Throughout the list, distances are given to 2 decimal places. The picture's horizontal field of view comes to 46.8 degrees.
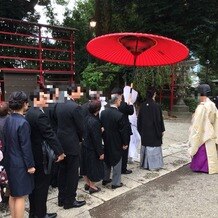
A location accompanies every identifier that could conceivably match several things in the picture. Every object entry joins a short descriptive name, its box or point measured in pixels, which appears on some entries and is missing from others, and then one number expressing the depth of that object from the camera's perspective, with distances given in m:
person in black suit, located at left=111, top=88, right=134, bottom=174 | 4.59
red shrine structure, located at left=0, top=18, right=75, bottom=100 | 7.57
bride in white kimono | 5.18
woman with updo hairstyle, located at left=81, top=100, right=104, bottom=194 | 3.81
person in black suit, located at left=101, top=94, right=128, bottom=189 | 4.03
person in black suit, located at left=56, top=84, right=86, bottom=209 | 3.41
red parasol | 4.21
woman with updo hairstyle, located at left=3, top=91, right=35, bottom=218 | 2.74
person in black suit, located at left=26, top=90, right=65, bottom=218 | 2.96
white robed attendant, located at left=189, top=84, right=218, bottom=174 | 4.76
